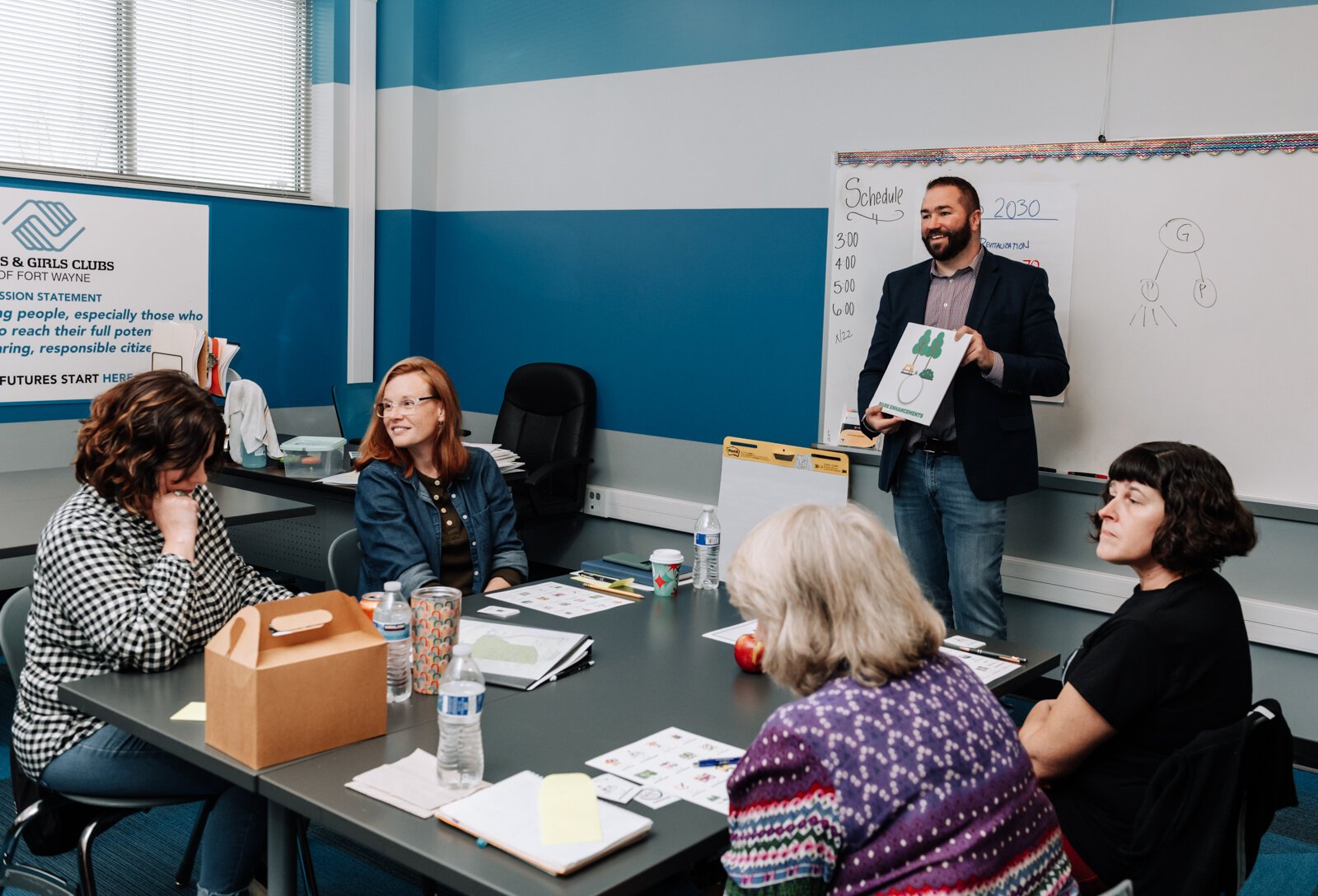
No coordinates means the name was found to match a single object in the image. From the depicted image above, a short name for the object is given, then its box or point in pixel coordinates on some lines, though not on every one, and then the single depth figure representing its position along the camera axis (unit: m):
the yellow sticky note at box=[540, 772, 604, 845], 1.52
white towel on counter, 4.68
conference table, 1.48
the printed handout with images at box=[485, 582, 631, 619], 2.68
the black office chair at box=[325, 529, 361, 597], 2.97
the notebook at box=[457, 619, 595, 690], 2.17
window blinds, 4.77
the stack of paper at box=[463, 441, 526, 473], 4.80
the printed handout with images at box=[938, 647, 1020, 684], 2.33
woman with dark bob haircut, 1.92
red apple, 2.23
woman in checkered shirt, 2.06
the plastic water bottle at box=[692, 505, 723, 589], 2.96
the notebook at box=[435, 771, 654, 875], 1.46
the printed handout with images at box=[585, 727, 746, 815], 1.70
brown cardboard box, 1.72
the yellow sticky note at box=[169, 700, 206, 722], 1.91
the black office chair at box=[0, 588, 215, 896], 2.14
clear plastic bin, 4.68
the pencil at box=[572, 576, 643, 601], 2.86
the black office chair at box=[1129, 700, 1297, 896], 1.73
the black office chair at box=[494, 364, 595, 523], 5.22
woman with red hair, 2.93
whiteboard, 3.55
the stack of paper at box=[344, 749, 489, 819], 1.62
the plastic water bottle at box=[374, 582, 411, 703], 2.00
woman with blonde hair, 1.32
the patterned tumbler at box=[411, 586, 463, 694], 2.07
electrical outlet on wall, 5.36
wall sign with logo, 4.66
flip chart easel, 4.52
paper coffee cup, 2.88
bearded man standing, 3.68
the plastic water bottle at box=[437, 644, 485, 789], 1.67
